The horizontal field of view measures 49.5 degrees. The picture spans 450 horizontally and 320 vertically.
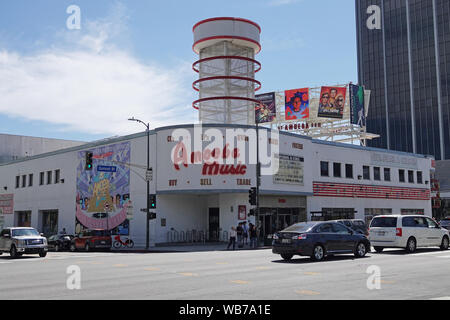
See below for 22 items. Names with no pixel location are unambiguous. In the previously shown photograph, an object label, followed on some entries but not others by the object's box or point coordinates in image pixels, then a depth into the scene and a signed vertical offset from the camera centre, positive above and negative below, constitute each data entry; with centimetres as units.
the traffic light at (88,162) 3006 +351
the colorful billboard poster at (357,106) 5472 +1255
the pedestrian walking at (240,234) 3228 -105
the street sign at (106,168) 3553 +371
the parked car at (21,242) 2528 -115
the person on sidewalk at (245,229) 3374 -78
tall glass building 11962 +3671
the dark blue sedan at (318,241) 1875 -93
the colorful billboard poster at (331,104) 5381 +1245
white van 2245 -76
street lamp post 3297 +76
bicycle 3494 -172
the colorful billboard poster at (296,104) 5512 +1290
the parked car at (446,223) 4134 -60
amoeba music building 3641 +296
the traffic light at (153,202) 3309 +113
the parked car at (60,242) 3435 -157
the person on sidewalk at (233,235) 3041 -105
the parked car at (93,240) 3194 -135
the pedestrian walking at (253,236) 3225 -121
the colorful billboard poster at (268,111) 5784 +1258
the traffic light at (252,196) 3206 +143
